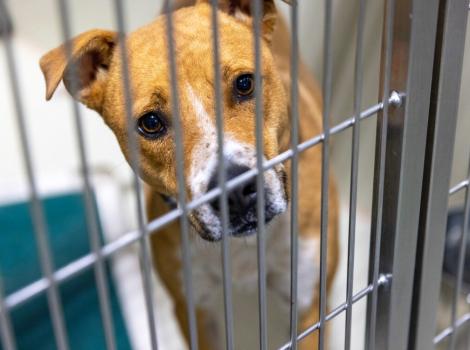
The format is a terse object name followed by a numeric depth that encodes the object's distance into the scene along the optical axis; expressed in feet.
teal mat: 5.49
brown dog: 3.14
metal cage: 1.98
